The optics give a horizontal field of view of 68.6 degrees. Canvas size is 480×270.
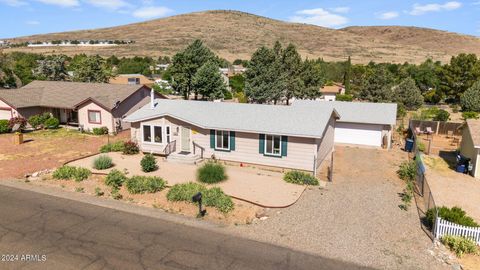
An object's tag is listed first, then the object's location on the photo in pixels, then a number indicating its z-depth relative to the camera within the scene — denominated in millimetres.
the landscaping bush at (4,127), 32750
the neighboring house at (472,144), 22125
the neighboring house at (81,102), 33406
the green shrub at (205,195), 16266
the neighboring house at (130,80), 64000
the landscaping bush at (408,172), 21328
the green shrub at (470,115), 41666
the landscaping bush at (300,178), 19984
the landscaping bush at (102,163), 22297
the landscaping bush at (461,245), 12727
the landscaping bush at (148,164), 21656
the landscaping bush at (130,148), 26109
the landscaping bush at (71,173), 20250
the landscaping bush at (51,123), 35000
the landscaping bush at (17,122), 33219
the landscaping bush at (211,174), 20016
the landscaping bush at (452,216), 13805
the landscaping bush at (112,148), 27069
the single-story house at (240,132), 22031
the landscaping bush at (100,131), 32812
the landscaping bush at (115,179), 19000
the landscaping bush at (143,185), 18250
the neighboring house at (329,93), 61562
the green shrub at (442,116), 40875
